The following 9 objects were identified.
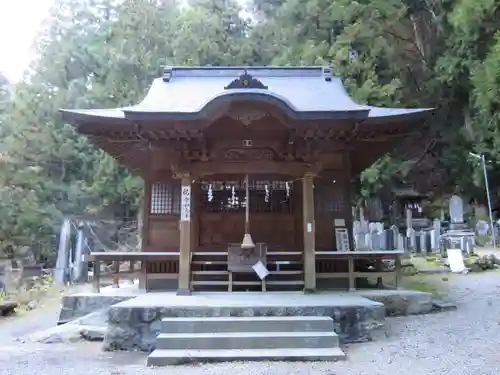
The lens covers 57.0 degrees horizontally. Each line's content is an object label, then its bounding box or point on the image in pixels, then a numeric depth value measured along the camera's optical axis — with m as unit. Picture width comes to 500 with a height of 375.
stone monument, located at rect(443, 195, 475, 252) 15.59
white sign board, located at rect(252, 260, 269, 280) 7.78
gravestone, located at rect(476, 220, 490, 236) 20.50
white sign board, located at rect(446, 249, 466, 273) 12.54
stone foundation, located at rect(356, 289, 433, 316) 7.64
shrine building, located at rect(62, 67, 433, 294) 7.64
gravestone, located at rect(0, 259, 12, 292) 13.96
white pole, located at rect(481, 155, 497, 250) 16.70
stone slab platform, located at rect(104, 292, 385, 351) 6.14
